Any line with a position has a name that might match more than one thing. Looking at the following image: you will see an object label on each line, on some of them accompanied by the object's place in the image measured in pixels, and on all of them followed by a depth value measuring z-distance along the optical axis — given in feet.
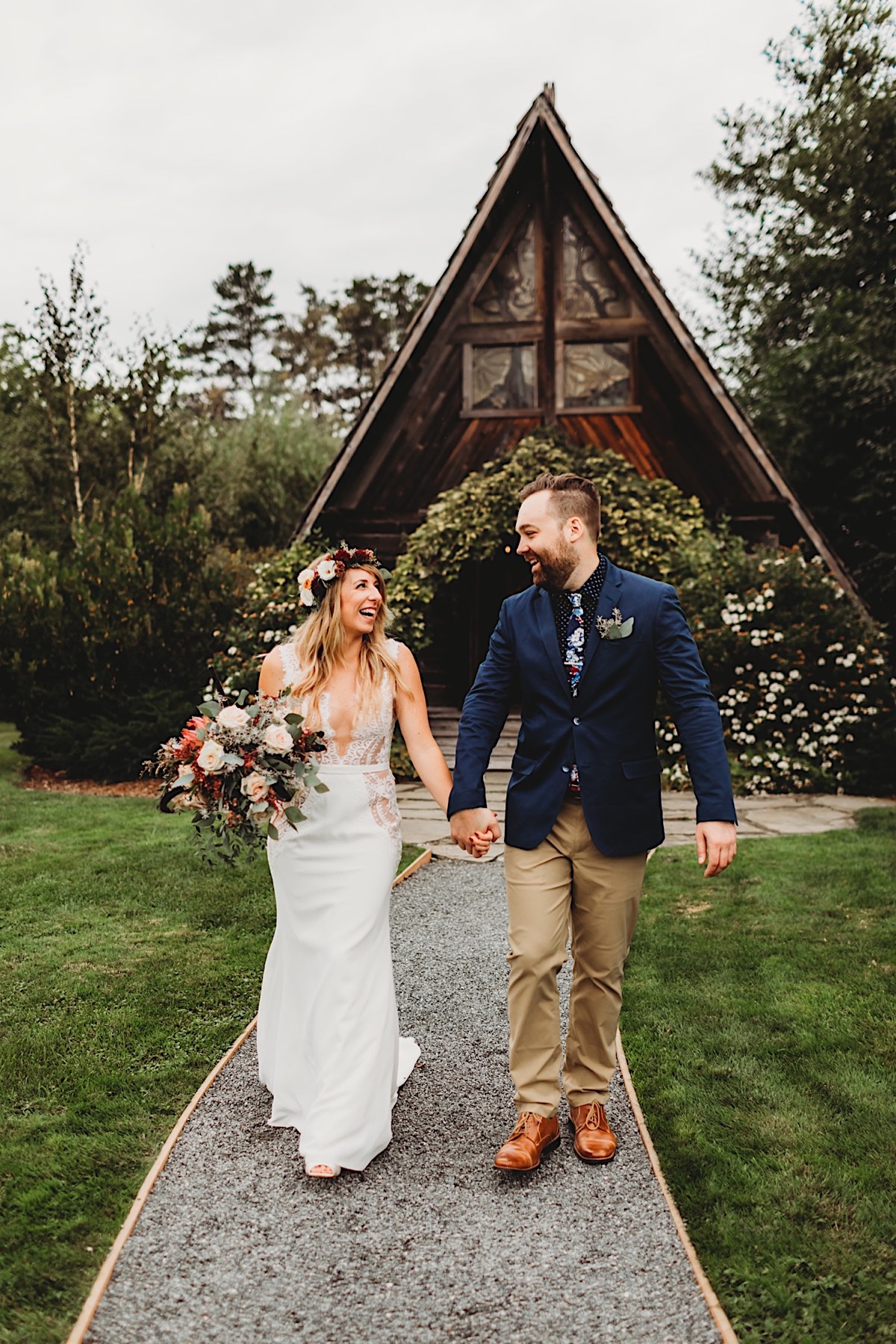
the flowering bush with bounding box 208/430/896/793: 37.81
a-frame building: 43.09
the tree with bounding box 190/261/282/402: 156.04
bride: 12.16
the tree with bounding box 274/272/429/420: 146.61
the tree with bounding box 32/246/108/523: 61.16
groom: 11.89
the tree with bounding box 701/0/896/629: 59.36
